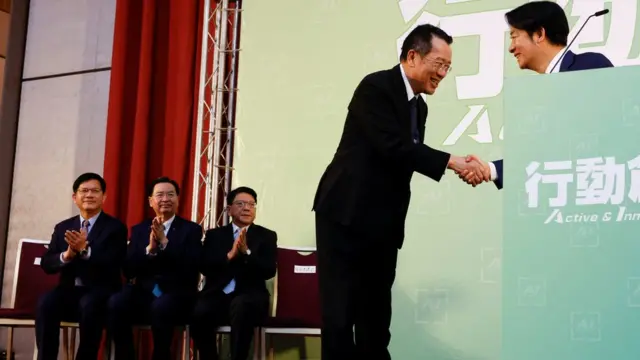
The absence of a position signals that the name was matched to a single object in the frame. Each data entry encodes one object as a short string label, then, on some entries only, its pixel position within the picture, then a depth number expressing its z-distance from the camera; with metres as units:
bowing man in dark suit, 2.12
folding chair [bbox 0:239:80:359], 3.95
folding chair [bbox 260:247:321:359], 3.87
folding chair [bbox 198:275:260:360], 3.59
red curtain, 4.59
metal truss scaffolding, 4.21
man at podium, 2.27
